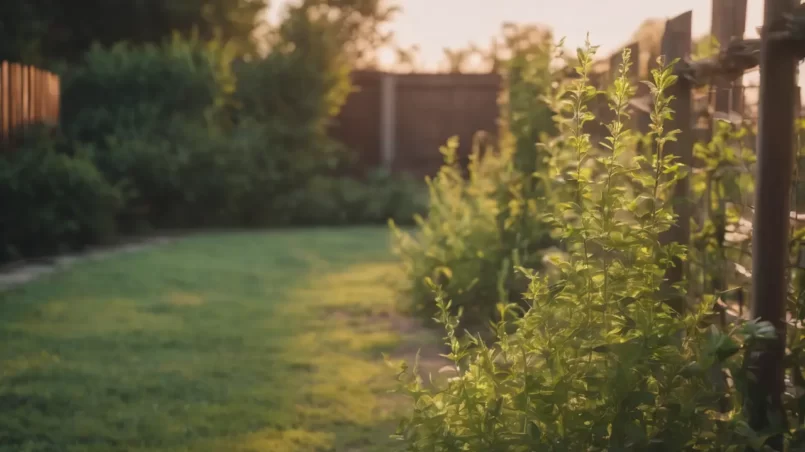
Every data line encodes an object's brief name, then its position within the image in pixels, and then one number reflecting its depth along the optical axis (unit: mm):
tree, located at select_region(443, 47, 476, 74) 30219
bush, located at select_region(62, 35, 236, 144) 12445
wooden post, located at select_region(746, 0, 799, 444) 2482
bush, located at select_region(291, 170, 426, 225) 13711
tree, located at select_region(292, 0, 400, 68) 28062
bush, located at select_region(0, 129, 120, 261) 8656
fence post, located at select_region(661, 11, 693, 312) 3457
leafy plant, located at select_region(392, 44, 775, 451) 2402
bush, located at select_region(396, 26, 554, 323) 5922
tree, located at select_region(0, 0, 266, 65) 16906
